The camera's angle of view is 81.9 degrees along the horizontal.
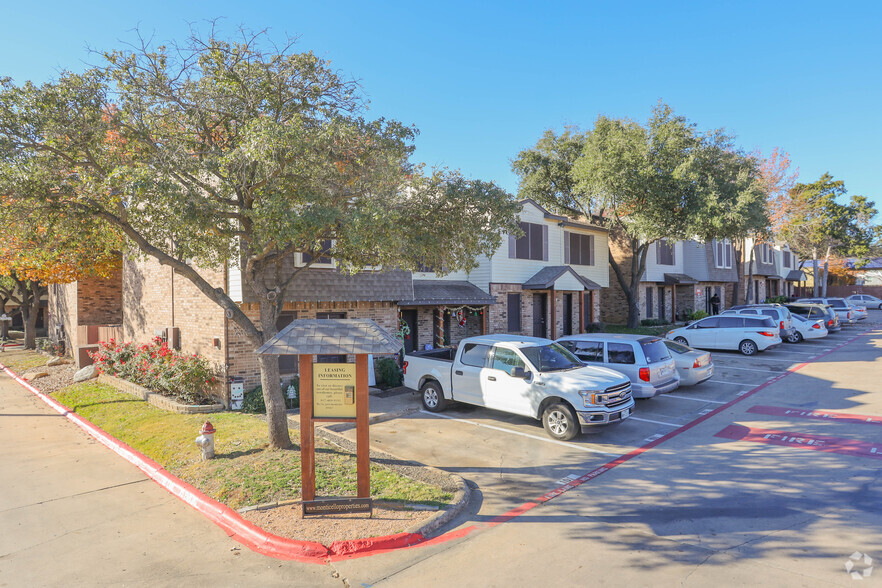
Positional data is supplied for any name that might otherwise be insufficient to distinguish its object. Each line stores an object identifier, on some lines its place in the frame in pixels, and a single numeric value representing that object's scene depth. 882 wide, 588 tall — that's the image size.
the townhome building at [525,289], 18.95
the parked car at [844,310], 29.67
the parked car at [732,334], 19.61
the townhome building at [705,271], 34.75
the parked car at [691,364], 13.38
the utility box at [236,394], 12.23
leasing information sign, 6.82
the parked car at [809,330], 23.02
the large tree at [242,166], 8.34
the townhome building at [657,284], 30.70
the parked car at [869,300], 52.08
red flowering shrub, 12.84
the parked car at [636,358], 11.45
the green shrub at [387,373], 14.85
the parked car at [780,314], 22.42
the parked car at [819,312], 25.39
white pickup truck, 9.41
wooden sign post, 6.61
